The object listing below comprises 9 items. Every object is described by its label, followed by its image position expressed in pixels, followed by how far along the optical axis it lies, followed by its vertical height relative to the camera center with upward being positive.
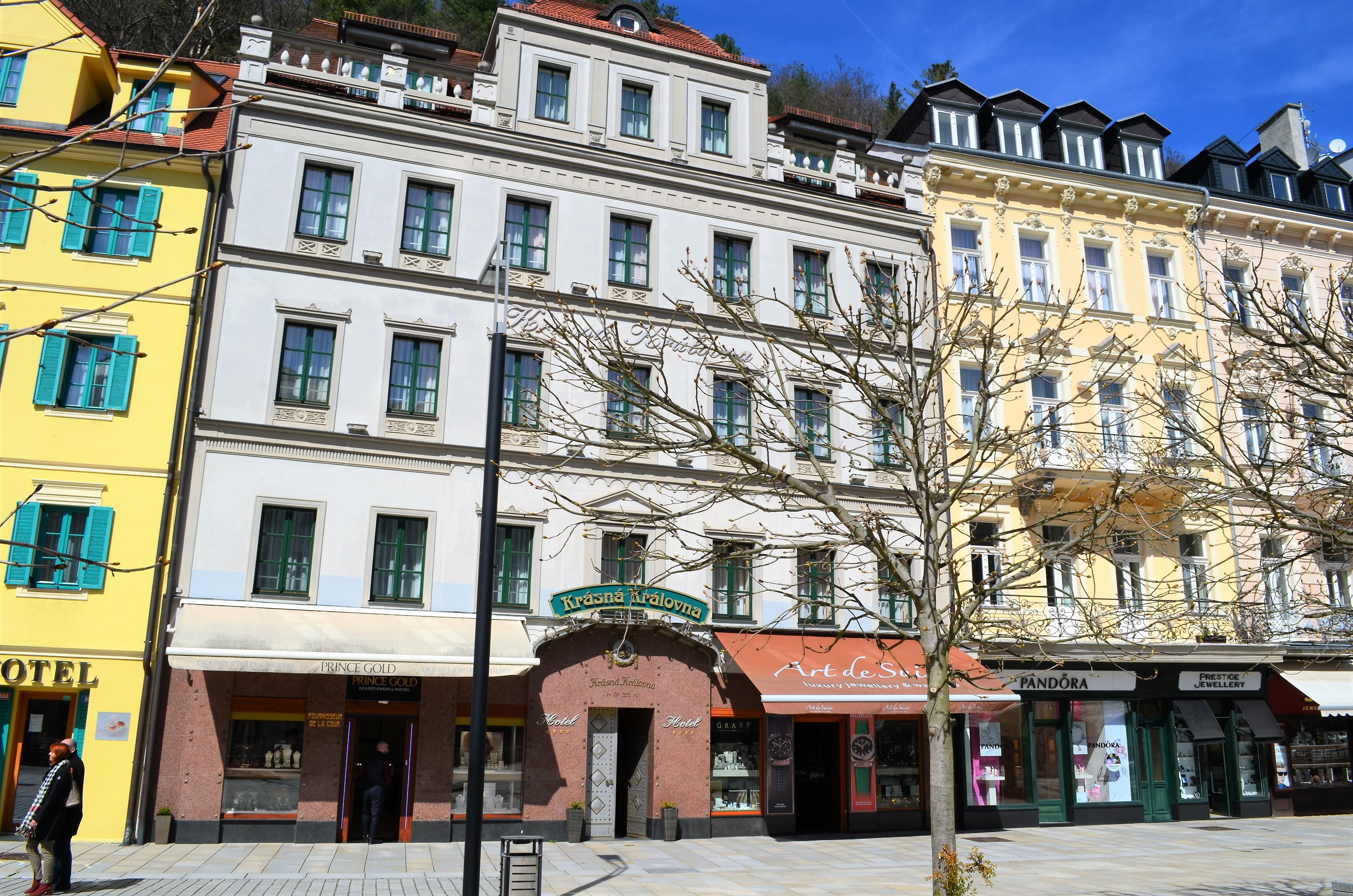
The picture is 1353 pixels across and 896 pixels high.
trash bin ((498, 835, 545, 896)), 11.60 -1.77
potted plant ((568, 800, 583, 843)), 18.41 -2.00
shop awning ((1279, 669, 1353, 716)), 23.94 +0.86
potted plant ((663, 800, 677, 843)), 18.88 -2.04
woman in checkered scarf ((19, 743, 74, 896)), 11.80 -1.42
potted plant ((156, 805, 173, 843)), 16.38 -1.90
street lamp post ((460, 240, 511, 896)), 10.72 +1.00
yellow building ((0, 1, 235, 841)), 16.77 +5.06
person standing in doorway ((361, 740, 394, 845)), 17.25 -1.34
